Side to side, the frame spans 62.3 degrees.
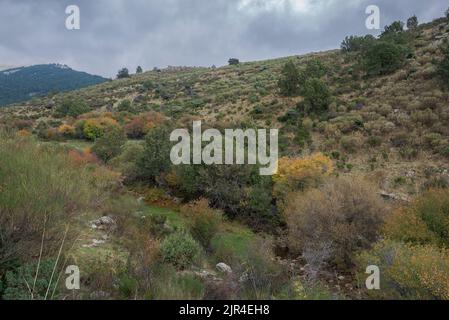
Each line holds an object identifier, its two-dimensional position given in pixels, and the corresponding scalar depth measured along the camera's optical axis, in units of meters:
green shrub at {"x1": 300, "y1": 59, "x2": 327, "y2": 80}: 35.37
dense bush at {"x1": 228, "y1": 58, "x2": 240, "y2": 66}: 71.58
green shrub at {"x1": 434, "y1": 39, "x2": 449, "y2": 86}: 25.30
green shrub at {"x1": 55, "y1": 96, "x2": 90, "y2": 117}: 41.31
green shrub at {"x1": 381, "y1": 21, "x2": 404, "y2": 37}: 41.24
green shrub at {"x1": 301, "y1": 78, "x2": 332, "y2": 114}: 29.16
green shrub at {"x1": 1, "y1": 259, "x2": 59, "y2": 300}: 5.99
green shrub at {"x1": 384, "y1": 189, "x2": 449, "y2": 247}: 10.81
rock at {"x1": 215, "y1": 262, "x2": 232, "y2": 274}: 11.20
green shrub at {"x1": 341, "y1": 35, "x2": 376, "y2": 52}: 39.36
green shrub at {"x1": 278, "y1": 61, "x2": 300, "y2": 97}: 34.94
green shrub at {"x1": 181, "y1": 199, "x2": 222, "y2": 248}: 14.13
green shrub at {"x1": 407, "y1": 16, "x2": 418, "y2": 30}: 43.92
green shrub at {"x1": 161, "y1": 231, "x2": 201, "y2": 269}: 10.57
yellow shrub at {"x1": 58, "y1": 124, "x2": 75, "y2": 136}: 33.47
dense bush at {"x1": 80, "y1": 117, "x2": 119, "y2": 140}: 33.16
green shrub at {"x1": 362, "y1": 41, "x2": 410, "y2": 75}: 31.50
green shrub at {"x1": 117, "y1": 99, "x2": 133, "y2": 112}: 42.66
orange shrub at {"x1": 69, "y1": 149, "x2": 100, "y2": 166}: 22.52
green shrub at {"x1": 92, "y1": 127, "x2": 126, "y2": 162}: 25.70
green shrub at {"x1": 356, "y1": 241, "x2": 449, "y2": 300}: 7.80
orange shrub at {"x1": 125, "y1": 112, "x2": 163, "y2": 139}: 32.89
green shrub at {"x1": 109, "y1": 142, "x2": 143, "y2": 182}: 22.30
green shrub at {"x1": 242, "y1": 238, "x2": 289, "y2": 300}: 7.97
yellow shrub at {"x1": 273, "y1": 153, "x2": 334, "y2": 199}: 16.92
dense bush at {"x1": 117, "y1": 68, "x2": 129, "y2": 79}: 78.69
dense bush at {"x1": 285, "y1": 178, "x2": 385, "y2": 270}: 12.38
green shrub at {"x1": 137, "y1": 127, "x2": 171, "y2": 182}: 21.58
